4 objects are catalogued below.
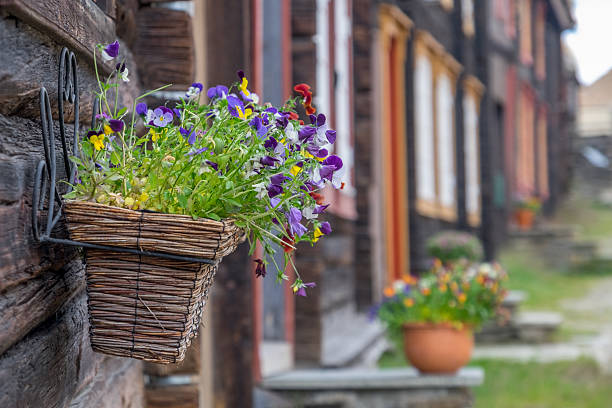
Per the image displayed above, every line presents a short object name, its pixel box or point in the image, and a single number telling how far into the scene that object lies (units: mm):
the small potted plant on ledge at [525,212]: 18359
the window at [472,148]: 13859
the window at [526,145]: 19375
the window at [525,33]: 19672
